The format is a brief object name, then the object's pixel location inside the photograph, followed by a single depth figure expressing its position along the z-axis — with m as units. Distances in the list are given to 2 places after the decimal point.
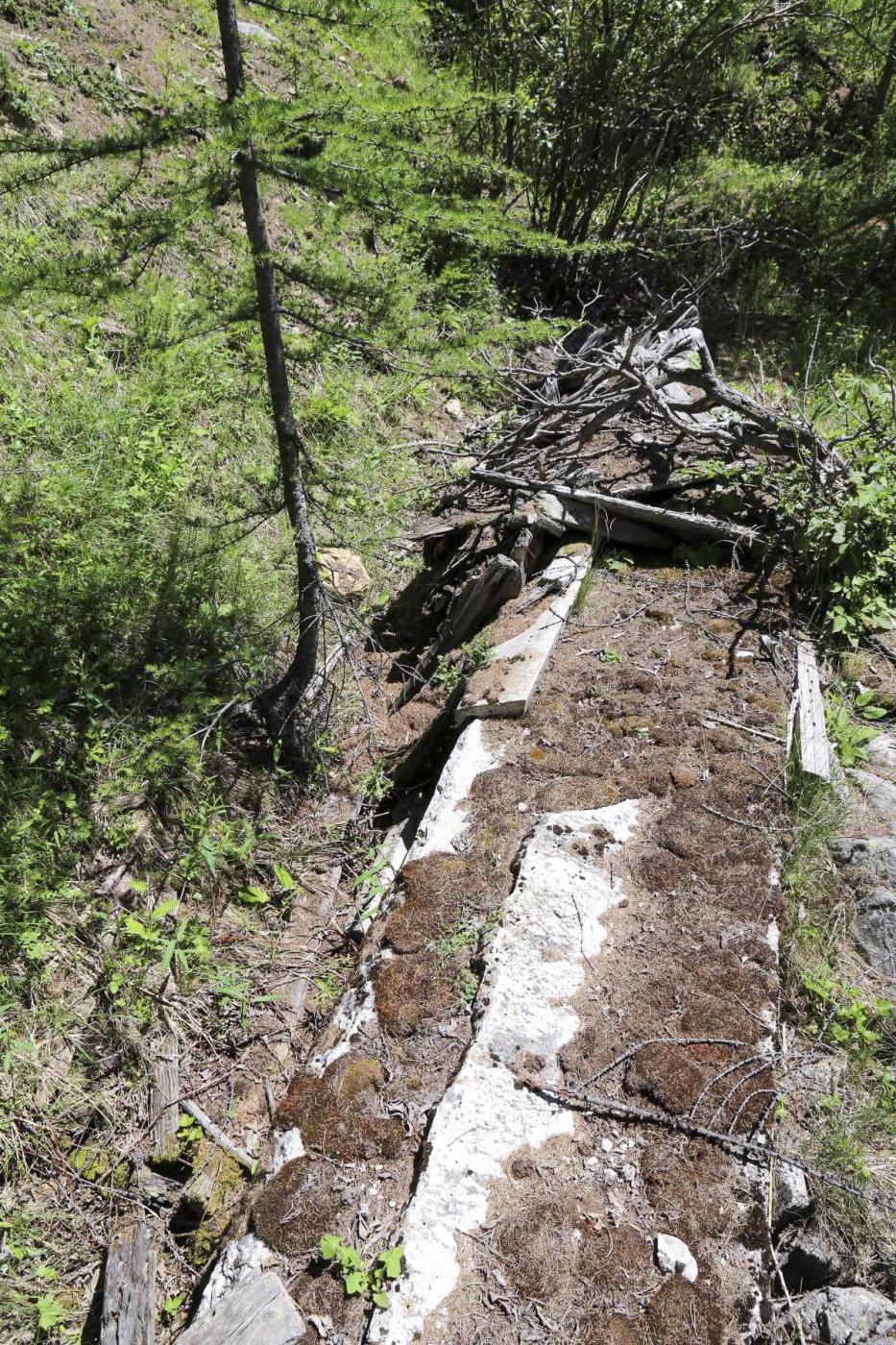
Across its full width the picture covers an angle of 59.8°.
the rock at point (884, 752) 3.84
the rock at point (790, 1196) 2.40
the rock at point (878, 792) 3.57
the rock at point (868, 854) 3.34
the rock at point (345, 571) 5.79
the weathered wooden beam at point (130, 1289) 2.52
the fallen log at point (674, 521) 4.86
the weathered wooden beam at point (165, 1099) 3.08
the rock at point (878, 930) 3.14
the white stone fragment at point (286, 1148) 2.53
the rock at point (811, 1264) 2.39
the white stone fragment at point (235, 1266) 2.28
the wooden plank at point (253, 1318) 2.12
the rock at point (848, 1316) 2.21
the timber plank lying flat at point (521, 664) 4.01
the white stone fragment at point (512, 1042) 2.19
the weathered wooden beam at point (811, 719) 3.54
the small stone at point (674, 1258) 2.16
